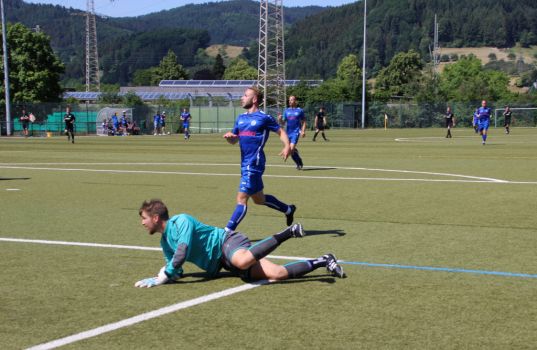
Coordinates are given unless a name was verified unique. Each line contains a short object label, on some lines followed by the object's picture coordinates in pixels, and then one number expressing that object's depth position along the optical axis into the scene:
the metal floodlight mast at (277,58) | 90.62
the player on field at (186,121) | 54.53
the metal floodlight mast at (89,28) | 123.50
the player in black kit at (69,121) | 45.97
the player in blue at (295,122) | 23.08
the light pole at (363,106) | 82.25
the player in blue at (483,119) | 37.96
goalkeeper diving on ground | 7.82
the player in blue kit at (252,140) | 10.87
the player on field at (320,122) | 46.40
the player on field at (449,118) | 52.84
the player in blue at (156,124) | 68.06
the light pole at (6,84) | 60.96
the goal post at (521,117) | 86.31
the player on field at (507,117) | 59.27
